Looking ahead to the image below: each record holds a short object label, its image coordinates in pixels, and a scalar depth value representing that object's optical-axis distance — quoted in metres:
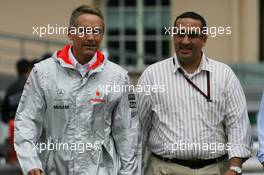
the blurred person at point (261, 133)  13.35
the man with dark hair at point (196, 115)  14.01
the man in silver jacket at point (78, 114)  13.21
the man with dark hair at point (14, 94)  21.62
